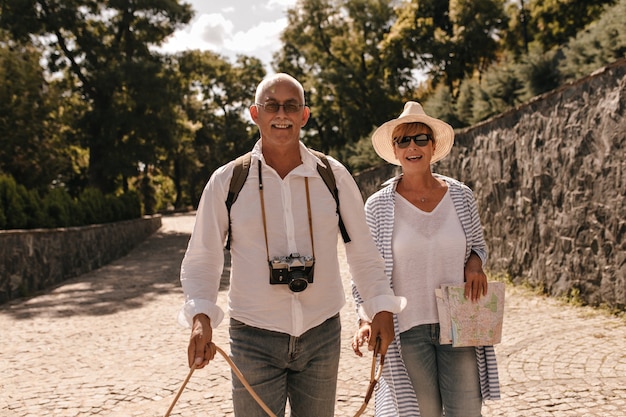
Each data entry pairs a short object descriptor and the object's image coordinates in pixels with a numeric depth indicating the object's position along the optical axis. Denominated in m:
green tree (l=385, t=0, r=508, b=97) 24.30
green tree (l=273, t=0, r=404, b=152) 29.03
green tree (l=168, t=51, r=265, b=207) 52.97
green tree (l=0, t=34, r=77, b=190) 19.73
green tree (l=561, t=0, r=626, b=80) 7.95
